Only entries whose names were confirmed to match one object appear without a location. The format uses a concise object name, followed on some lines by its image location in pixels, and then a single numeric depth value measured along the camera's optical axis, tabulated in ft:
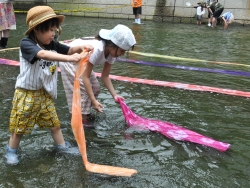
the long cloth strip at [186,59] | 20.94
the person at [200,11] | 48.44
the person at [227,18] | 44.50
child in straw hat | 7.08
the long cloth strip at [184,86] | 14.35
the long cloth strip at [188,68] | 18.07
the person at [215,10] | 46.06
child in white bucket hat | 8.73
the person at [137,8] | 47.32
